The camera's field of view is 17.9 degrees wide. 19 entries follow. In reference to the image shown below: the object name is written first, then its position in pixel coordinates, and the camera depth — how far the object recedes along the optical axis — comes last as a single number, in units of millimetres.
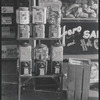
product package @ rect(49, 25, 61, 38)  4996
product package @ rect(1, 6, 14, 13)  5488
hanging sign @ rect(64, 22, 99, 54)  5605
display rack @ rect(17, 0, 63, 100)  5059
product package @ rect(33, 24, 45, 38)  4953
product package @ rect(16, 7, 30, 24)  4871
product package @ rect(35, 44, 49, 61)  4988
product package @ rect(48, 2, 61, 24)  4980
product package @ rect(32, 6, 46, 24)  4902
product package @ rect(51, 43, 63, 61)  5016
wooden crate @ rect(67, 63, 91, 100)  5003
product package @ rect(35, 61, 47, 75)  5072
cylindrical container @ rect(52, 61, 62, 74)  5109
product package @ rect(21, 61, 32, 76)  5047
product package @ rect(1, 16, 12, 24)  5539
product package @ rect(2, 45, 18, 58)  5633
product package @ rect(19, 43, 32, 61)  4938
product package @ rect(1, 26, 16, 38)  5570
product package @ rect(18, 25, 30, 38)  4918
